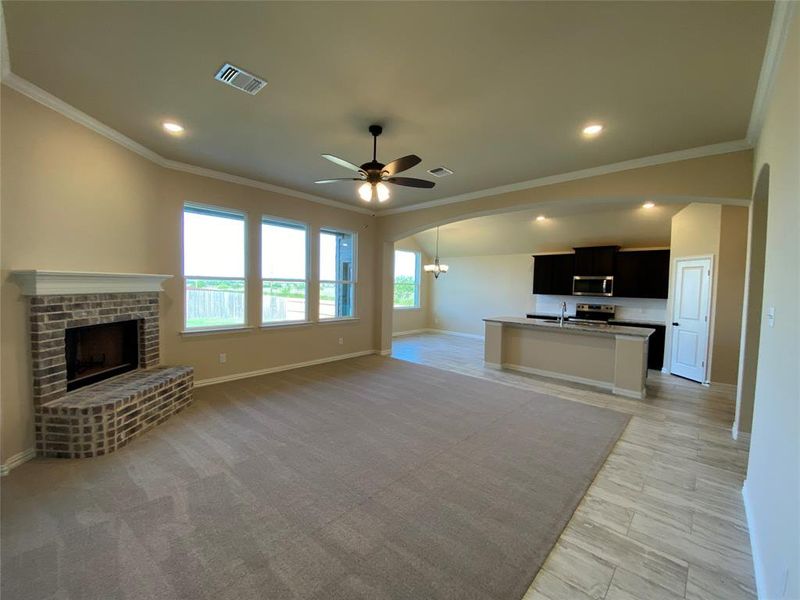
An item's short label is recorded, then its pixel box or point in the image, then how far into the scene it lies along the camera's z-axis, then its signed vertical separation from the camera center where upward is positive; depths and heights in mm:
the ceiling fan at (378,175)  2945 +1069
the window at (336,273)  6219 +208
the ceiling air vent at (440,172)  4316 +1545
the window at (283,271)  5355 +200
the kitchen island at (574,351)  4582 -1004
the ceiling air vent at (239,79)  2361 +1527
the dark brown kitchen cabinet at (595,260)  7180 +663
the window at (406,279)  10070 +213
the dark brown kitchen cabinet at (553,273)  7805 +380
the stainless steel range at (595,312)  7371 -518
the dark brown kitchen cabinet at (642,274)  6594 +345
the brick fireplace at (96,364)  2709 -871
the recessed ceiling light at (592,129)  3062 +1531
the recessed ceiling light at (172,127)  3224 +1542
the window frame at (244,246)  4469 +525
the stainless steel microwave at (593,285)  7181 +102
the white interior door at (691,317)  5426 -444
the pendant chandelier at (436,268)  8358 +466
